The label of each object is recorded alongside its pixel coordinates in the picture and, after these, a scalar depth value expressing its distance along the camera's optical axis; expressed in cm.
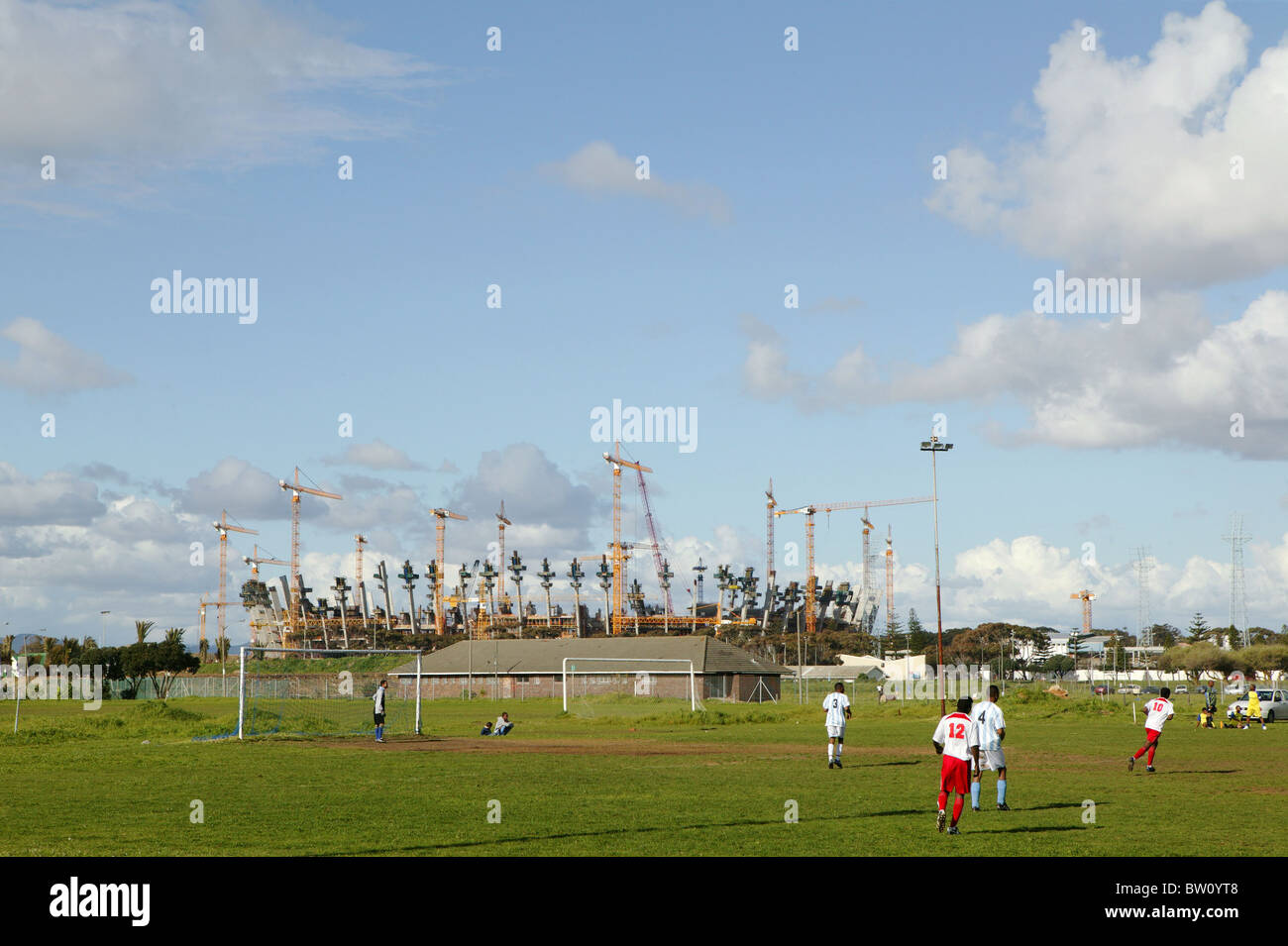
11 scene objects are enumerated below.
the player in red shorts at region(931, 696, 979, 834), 1786
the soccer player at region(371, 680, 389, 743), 4134
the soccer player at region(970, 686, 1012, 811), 2130
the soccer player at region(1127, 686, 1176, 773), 2806
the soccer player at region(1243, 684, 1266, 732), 5488
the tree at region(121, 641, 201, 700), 10844
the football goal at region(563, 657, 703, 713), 9975
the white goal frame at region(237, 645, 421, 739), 4053
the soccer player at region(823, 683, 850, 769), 3070
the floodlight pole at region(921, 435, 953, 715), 7081
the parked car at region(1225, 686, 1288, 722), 5625
